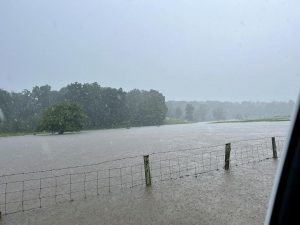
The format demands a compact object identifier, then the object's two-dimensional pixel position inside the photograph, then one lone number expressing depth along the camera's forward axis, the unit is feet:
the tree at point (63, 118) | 198.03
